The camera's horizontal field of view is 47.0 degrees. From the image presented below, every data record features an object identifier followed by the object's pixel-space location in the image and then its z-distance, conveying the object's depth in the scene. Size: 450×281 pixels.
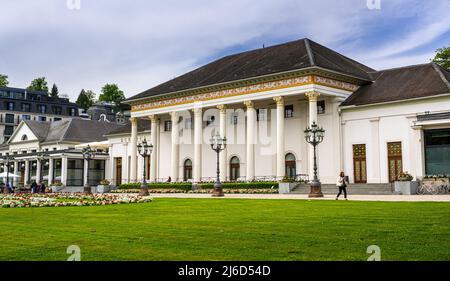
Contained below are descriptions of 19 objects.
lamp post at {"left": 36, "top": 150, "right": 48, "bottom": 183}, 69.44
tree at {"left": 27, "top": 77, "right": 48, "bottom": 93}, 114.88
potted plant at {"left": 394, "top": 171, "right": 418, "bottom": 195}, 32.84
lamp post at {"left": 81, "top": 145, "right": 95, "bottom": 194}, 44.38
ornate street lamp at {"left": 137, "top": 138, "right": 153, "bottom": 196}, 38.72
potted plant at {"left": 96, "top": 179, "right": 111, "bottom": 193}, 52.94
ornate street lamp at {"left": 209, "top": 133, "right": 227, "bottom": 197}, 35.06
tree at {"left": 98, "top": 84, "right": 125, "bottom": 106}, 114.44
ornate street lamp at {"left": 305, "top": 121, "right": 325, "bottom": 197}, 29.98
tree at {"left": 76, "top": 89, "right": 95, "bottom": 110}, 126.12
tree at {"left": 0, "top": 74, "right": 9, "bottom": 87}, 107.88
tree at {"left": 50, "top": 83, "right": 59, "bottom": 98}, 126.12
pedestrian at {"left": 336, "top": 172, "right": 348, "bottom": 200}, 26.50
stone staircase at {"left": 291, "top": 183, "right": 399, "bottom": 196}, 35.12
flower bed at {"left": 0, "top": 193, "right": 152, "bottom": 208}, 22.53
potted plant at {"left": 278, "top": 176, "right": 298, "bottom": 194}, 38.88
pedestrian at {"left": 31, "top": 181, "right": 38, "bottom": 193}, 50.79
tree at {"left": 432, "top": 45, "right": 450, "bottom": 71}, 54.47
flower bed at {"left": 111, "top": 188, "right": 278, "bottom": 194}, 39.92
